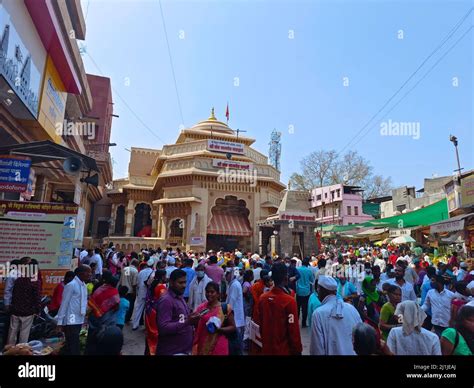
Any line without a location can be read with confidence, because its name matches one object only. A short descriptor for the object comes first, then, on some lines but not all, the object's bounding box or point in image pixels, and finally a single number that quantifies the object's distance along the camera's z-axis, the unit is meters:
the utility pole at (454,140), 20.23
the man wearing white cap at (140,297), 6.50
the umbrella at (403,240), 16.35
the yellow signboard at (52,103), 7.96
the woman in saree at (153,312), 3.13
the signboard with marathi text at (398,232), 20.03
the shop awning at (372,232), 21.70
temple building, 21.92
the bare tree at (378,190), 42.22
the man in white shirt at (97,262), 8.23
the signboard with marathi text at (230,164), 23.08
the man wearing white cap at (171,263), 7.16
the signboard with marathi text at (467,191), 12.65
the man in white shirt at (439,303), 4.60
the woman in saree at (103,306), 3.81
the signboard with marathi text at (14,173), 6.08
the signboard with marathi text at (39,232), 5.91
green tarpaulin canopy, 17.06
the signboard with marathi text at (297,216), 17.97
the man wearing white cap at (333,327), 2.66
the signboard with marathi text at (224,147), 24.10
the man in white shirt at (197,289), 5.32
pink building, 37.62
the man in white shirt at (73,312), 4.05
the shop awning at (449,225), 11.64
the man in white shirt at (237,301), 4.49
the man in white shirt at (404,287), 5.13
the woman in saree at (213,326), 2.65
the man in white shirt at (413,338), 2.42
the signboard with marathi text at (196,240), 19.34
